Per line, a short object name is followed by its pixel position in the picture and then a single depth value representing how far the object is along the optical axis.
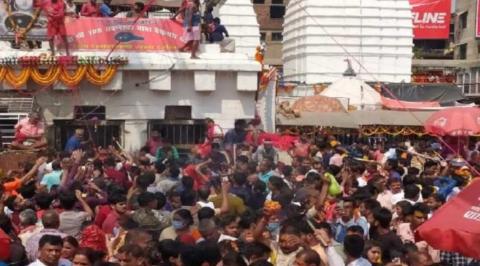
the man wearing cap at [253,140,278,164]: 13.19
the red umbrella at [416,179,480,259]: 5.18
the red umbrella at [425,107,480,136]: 15.16
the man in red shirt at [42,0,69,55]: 15.04
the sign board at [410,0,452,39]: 58.16
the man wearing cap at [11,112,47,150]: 13.54
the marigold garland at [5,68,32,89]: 15.20
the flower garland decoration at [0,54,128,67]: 15.14
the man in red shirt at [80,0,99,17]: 16.35
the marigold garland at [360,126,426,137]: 23.41
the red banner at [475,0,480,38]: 49.59
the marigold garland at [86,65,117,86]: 15.55
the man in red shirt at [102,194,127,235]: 7.38
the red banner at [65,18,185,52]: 15.89
